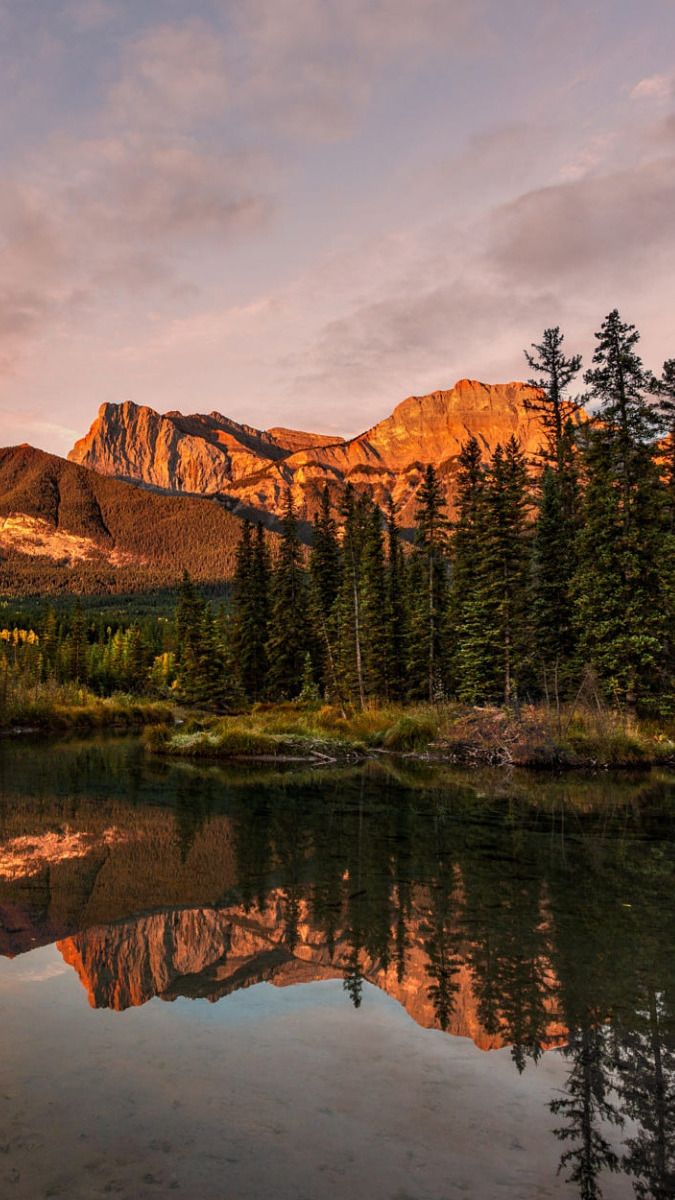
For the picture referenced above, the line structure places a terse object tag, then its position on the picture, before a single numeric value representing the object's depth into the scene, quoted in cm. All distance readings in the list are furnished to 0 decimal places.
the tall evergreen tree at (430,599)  4503
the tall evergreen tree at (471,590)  3856
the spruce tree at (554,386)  4475
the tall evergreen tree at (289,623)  5731
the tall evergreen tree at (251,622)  6169
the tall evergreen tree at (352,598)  4731
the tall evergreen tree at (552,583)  3797
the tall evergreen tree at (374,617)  5006
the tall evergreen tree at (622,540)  3103
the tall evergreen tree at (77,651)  8881
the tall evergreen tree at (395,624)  5022
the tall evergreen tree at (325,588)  5800
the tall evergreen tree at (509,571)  3769
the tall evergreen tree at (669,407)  4351
